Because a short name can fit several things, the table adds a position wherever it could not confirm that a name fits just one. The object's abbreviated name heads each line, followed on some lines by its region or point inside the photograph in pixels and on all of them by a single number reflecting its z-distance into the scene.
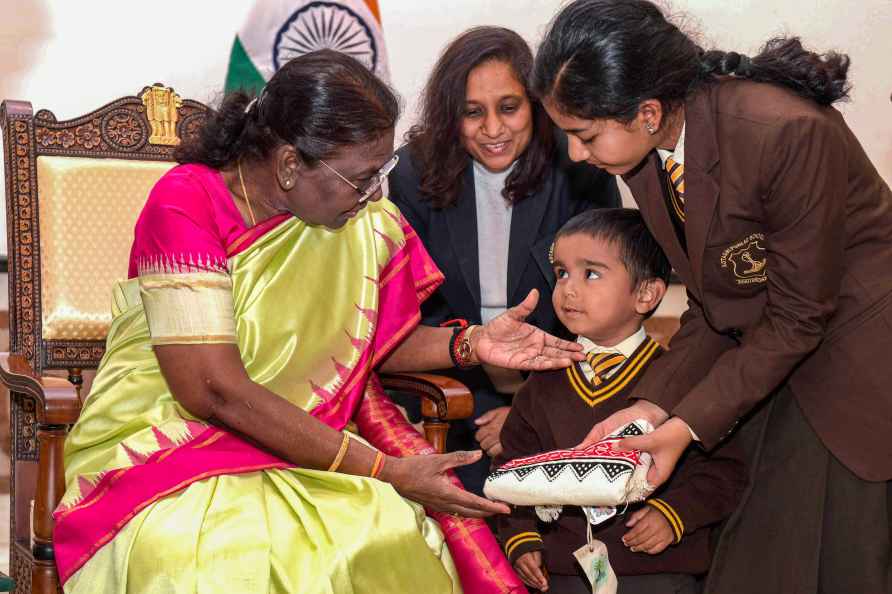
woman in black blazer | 3.10
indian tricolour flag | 3.95
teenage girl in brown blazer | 2.08
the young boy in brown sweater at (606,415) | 2.33
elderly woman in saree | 2.07
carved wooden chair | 2.83
